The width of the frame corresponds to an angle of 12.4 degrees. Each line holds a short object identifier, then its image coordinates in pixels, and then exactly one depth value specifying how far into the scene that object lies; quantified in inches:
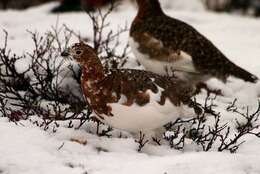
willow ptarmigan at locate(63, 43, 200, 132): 317.7
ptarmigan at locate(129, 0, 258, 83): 422.2
